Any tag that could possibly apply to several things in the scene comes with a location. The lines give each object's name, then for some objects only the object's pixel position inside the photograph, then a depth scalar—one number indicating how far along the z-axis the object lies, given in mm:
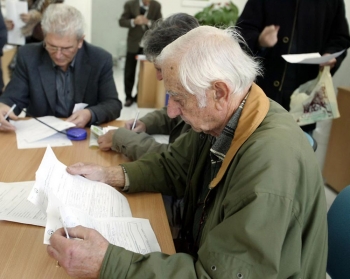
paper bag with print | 2072
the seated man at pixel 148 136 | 1371
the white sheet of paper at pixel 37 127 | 1587
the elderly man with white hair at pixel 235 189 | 714
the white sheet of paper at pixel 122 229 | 905
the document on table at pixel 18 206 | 1002
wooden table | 846
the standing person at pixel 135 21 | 4727
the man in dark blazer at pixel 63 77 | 1742
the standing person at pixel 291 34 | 2119
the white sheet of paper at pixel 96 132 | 1618
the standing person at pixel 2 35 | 2660
